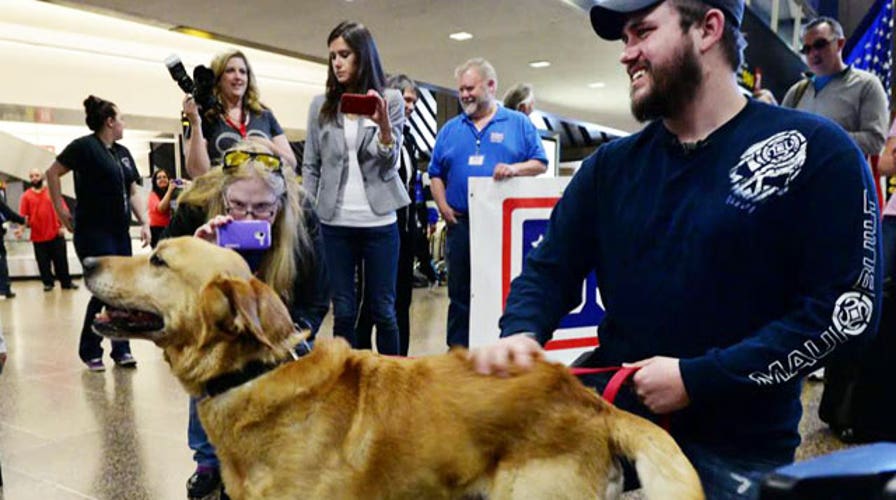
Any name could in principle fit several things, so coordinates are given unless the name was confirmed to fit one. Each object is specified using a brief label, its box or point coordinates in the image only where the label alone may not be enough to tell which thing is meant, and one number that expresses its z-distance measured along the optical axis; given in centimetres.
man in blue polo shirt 409
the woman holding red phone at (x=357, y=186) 334
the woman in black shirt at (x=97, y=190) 448
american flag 660
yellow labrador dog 139
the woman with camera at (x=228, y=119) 309
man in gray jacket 418
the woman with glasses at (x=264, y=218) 234
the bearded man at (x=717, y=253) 133
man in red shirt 1034
